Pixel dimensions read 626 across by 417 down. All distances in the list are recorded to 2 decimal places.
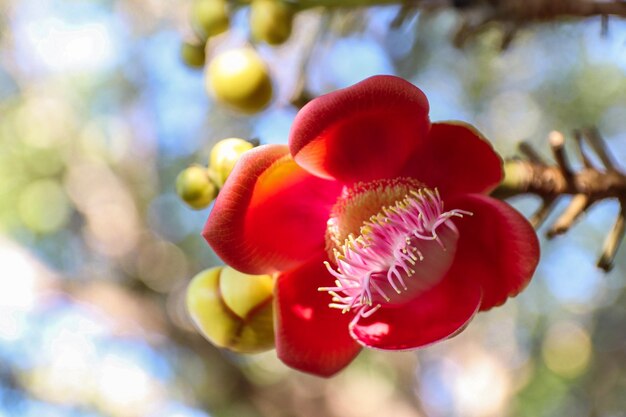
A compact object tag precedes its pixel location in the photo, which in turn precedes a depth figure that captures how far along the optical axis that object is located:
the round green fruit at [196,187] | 0.34
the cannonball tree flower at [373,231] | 0.33
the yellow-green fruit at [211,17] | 0.37
